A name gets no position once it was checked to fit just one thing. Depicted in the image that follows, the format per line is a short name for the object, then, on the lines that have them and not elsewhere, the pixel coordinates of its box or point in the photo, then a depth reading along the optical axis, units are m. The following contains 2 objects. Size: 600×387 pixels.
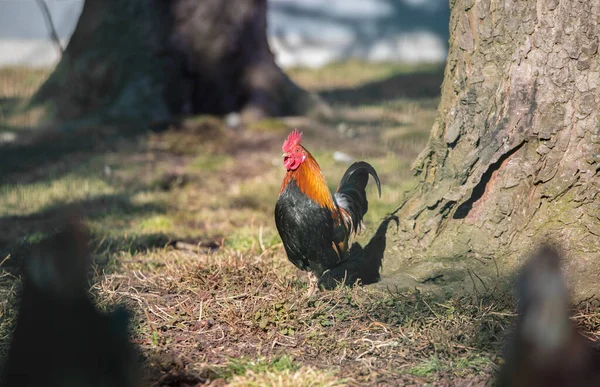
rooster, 8.84
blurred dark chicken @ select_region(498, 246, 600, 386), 3.98
